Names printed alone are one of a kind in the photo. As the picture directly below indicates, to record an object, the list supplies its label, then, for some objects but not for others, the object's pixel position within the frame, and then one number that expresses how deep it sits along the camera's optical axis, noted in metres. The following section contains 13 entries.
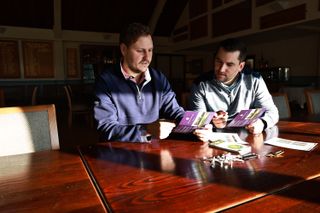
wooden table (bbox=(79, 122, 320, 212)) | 0.68
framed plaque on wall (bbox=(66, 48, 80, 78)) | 8.07
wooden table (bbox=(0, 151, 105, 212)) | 0.67
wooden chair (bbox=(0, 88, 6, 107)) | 3.34
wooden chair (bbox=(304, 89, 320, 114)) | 2.30
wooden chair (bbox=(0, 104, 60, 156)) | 1.25
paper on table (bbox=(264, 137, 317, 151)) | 1.16
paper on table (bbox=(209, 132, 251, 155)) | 1.11
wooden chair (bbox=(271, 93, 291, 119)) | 2.18
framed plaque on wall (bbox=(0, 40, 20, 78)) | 7.23
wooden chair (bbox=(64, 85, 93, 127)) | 5.30
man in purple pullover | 1.44
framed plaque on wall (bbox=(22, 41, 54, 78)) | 7.50
